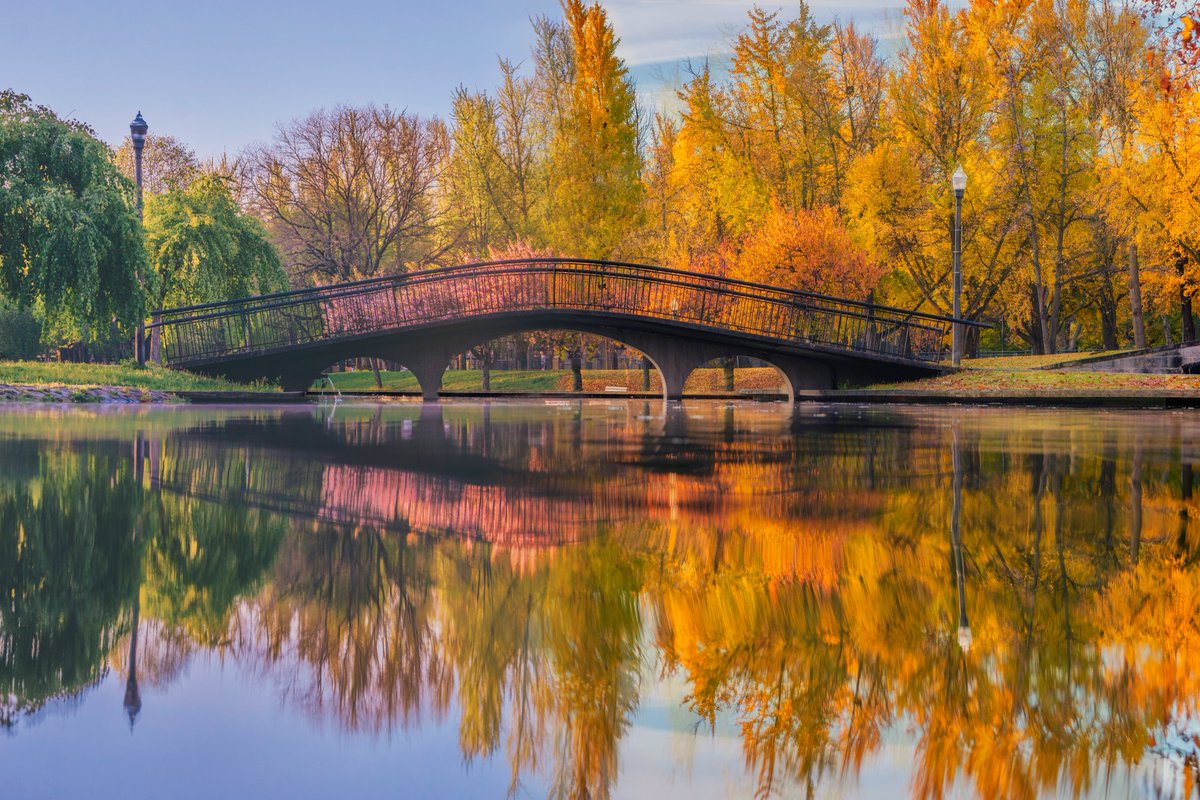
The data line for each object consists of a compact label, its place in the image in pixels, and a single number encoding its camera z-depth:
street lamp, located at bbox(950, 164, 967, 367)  30.12
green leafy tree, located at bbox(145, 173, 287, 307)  37.09
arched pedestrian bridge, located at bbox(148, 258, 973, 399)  32.75
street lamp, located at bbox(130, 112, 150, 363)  31.45
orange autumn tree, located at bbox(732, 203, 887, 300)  41.06
